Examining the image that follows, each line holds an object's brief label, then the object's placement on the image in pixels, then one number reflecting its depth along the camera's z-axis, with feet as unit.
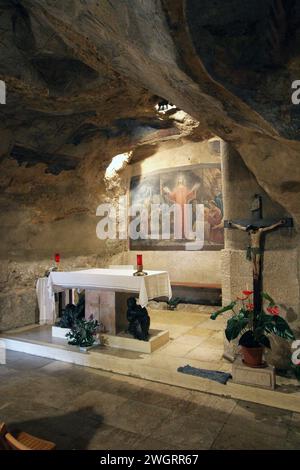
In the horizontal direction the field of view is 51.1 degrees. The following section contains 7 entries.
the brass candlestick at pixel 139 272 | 16.88
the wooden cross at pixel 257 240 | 13.98
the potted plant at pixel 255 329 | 12.31
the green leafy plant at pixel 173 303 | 27.12
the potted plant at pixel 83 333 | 16.75
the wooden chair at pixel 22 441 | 5.77
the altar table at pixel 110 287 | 16.46
